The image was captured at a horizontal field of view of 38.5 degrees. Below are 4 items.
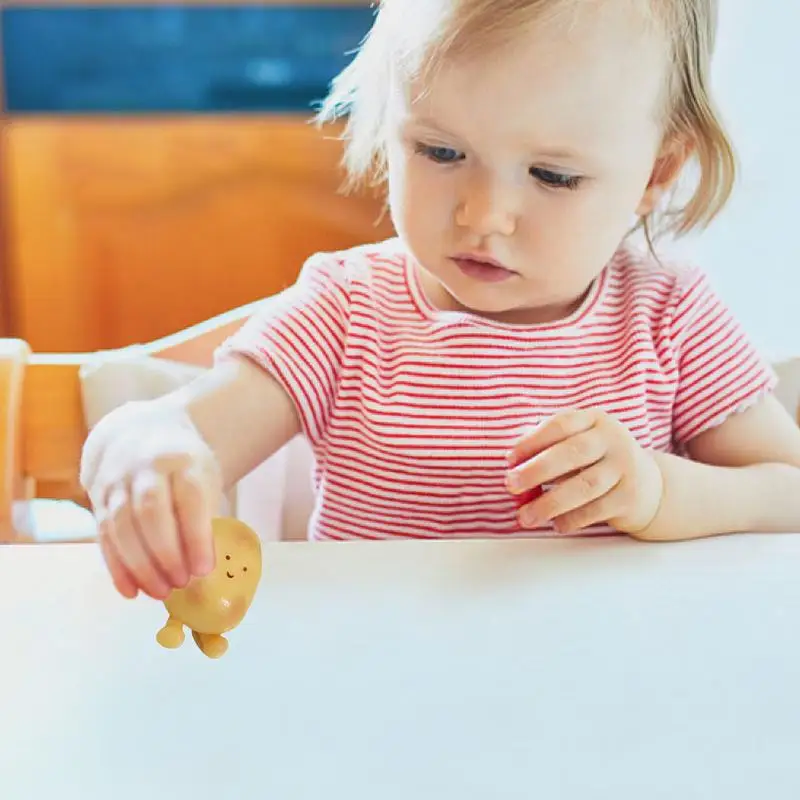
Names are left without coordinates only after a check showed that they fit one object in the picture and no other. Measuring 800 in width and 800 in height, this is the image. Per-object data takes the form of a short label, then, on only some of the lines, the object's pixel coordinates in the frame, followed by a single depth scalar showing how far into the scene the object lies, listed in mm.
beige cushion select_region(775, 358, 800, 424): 867
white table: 438
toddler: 650
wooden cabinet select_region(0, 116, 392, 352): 2123
